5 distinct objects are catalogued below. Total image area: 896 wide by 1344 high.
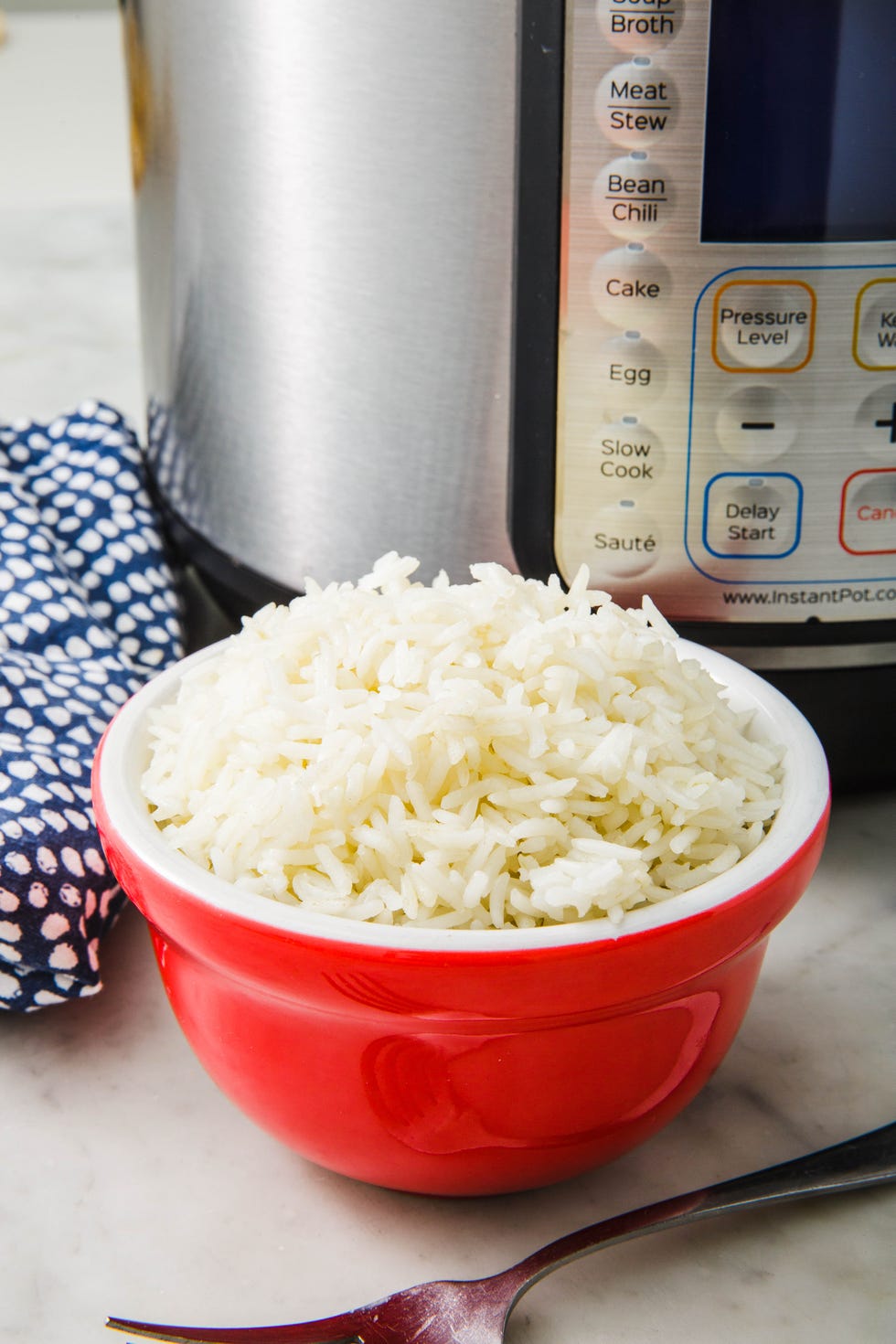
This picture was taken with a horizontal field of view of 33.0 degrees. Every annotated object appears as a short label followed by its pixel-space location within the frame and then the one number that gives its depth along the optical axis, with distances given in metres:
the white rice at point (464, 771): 0.43
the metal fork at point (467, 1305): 0.43
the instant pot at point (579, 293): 0.53
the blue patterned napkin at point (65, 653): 0.56
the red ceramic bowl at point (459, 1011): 0.40
